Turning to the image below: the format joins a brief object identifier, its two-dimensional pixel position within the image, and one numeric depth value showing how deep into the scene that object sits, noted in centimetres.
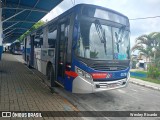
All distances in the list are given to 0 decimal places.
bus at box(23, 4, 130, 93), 409
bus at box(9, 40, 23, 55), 2556
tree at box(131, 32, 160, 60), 1704
